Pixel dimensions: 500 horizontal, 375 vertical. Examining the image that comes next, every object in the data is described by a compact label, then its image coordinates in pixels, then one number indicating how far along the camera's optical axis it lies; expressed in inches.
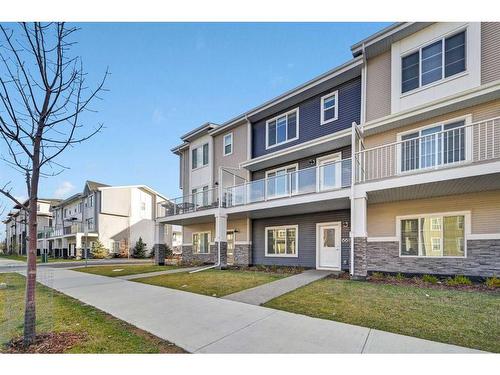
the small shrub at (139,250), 1358.3
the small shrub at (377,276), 422.3
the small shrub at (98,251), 1296.8
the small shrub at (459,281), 369.7
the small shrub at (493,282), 344.9
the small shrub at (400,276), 410.9
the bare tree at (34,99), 185.2
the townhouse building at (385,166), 378.3
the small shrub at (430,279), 389.8
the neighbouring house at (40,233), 1822.7
